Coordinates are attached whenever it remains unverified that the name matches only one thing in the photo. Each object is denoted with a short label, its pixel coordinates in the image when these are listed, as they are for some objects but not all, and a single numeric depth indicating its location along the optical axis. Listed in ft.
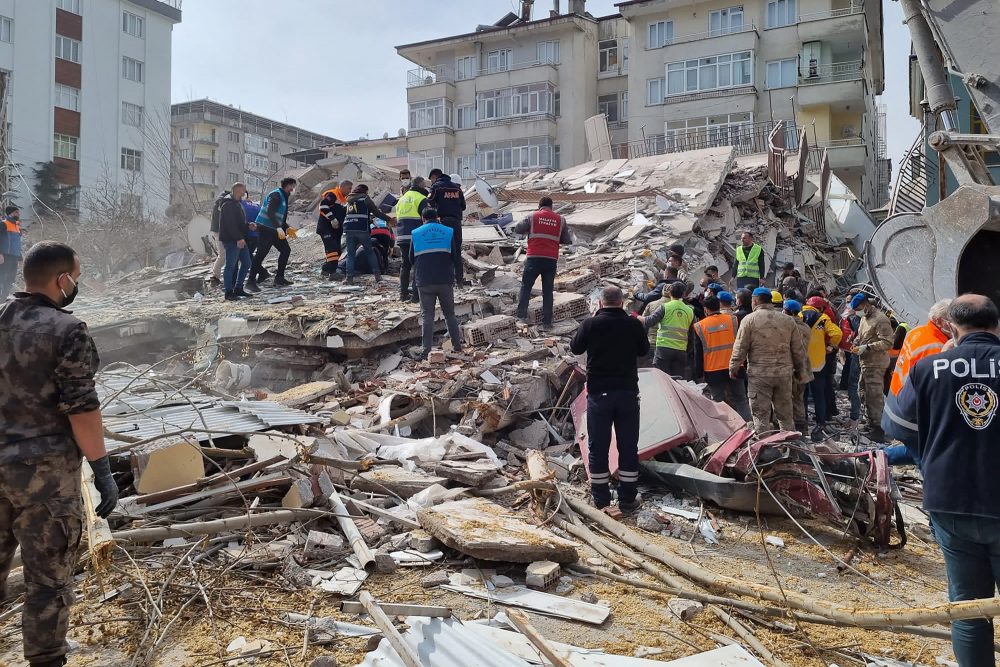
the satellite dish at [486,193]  49.52
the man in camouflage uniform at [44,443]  9.06
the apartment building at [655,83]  97.55
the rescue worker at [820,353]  27.68
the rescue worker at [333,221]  35.37
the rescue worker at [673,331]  25.81
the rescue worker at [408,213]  30.55
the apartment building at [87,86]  91.71
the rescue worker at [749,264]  35.17
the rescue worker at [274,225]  32.94
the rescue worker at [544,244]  28.60
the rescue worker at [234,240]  31.24
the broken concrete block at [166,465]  14.19
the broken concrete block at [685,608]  11.65
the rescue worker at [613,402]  17.56
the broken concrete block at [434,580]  12.41
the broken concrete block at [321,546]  13.21
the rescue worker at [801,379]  22.98
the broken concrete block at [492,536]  12.91
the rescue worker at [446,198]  30.58
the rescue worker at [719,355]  24.93
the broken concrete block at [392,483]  16.83
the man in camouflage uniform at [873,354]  27.17
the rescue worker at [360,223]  33.94
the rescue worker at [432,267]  25.81
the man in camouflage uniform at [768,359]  22.44
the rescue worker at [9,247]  33.99
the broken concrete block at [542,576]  12.59
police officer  8.32
